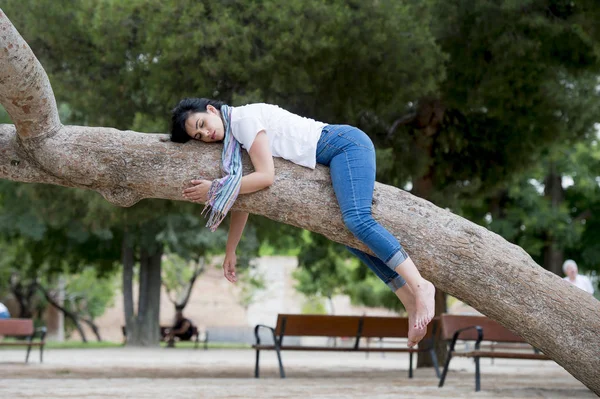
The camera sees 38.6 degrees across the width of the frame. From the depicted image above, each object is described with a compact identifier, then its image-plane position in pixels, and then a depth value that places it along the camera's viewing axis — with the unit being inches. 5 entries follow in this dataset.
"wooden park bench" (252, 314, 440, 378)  453.4
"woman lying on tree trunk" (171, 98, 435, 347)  185.2
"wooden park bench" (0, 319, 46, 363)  567.2
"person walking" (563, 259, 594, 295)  474.0
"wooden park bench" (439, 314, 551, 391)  415.2
